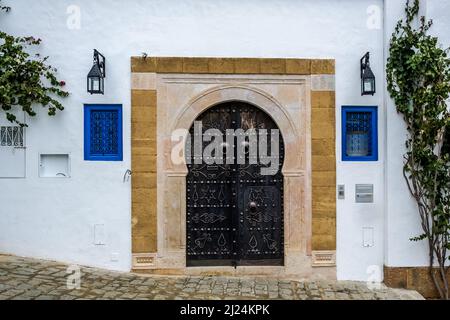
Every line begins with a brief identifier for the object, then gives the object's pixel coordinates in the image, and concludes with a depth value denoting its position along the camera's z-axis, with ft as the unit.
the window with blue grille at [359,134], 16.35
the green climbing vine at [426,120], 15.15
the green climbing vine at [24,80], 15.47
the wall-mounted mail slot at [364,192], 16.28
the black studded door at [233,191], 16.60
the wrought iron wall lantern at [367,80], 15.57
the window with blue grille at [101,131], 16.14
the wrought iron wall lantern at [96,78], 15.11
